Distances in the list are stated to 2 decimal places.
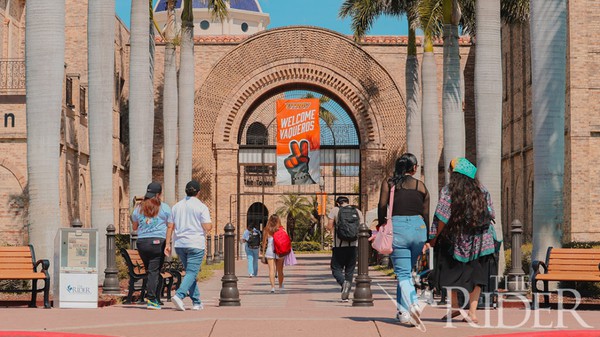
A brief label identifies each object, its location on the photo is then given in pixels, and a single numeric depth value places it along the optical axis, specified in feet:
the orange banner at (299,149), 156.15
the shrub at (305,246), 212.43
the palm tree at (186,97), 109.81
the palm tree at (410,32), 115.85
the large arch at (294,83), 158.30
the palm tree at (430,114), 106.42
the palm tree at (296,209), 241.76
